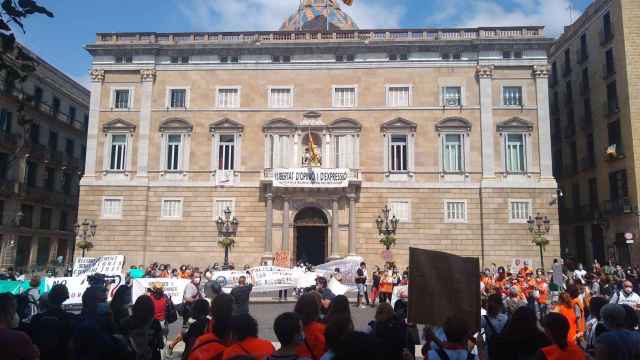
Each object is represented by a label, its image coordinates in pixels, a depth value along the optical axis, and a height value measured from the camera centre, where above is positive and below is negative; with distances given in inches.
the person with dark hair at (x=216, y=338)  209.3 -37.3
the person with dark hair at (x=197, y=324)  285.6 -41.9
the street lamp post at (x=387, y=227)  1152.5 +51.8
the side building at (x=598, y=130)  1300.4 +342.0
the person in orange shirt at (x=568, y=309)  367.8 -39.3
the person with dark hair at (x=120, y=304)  300.4 -33.6
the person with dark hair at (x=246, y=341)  203.6 -36.5
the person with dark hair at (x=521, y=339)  233.1 -38.5
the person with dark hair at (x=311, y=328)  224.8 -35.4
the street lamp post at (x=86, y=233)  1225.9 +30.0
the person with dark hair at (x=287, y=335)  190.7 -31.9
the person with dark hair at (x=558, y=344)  215.9 -38.4
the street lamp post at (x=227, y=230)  1232.9 +43.2
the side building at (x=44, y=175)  1539.1 +223.5
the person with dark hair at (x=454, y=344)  222.8 -39.6
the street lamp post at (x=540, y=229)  1155.9 +51.5
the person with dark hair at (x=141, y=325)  245.0 -36.9
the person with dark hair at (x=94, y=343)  209.3 -38.7
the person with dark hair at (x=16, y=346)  172.9 -33.4
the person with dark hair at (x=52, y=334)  236.8 -40.0
